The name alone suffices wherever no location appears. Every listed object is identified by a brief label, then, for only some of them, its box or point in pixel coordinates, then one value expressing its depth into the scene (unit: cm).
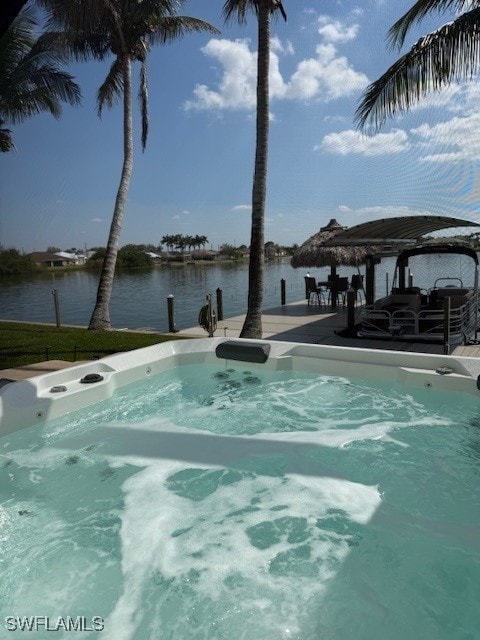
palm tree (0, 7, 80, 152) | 1066
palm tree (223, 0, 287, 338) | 792
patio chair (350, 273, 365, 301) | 1373
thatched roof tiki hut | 1383
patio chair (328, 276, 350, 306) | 1355
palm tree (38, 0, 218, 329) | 968
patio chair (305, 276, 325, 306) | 1407
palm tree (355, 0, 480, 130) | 680
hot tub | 244
